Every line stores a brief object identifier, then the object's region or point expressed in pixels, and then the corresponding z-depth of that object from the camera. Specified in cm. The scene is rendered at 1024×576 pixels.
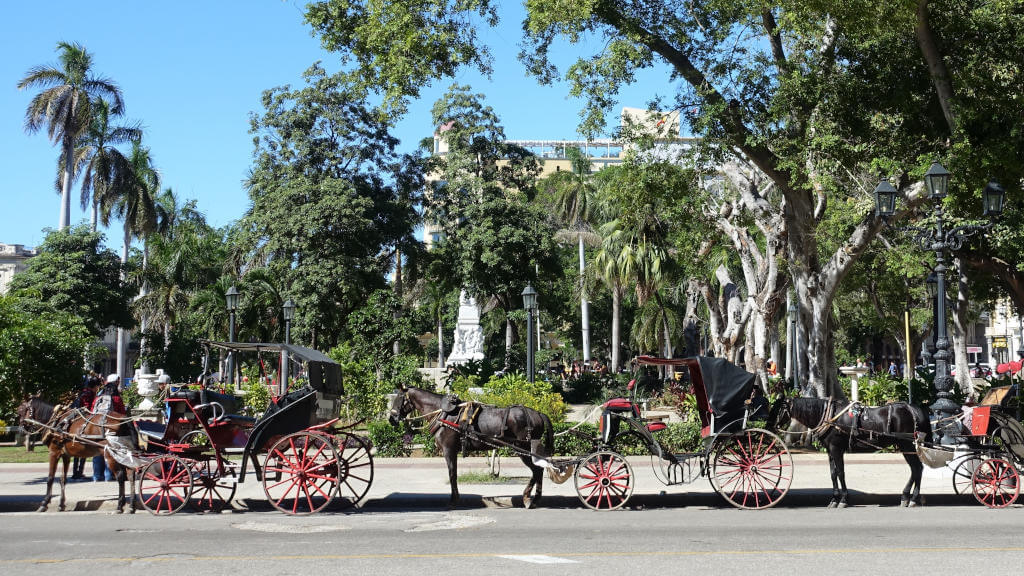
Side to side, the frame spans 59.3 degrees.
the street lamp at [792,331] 3753
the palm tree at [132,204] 5124
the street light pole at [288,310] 3016
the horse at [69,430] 1284
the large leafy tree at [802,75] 1870
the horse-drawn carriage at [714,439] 1240
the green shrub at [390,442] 1938
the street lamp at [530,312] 2614
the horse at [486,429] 1298
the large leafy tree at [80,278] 3803
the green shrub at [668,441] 1834
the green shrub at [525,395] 1977
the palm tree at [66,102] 4772
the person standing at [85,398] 1588
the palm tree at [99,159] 5038
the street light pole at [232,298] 2753
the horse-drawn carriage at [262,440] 1218
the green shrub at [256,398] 2306
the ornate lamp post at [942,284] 1488
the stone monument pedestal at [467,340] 3853
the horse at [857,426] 1272
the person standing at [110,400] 1313
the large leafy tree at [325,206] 3825
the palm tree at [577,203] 5222
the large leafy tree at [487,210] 4097
